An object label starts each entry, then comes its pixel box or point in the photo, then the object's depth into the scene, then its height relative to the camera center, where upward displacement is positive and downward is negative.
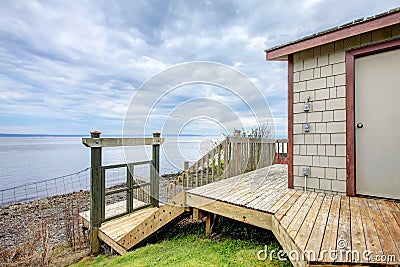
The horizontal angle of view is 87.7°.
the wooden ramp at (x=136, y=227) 3.44 -1.79
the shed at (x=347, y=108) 2.86 +0.40
